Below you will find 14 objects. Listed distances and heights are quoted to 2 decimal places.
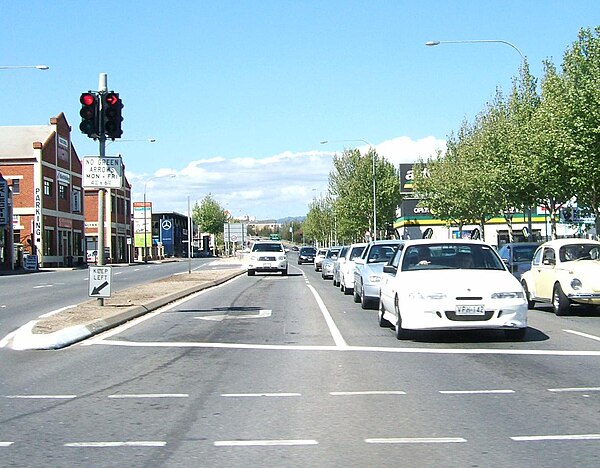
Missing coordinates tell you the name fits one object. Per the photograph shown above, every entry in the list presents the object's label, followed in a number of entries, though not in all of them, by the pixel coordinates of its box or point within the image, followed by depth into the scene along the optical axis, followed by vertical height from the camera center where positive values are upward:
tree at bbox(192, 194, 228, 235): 145.00 +5.06
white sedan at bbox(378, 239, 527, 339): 12.65 -0.85
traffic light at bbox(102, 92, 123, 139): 17.16 +2.80
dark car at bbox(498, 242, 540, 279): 26.67 -0.55
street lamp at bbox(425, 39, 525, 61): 28.58 +6.82
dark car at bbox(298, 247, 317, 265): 74.19 -1.07
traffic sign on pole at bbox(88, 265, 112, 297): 17.77 -0.74
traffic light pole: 17.41 +1.06
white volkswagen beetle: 17.77 -0.81
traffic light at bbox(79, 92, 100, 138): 17.05 +2.73
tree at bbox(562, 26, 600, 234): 24.44 +3.83
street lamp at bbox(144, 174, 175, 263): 97.03 +2.46
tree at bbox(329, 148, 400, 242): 73.62 +4.65
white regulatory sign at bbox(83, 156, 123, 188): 17.30 +1.56
